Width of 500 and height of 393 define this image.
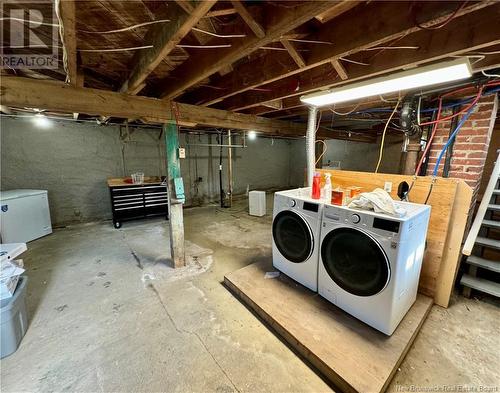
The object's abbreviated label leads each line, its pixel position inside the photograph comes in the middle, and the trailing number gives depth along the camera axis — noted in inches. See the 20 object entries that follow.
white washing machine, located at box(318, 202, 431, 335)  55.1
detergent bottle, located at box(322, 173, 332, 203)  79.1
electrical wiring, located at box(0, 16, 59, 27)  44.5
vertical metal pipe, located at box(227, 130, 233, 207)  225.1
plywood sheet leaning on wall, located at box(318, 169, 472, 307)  71.7
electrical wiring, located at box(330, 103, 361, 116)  104.3
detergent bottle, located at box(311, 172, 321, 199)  80.5
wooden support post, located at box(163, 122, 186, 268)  96.9
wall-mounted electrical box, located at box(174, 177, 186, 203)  99.7
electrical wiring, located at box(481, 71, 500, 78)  59.5
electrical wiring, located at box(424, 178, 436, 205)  74.9
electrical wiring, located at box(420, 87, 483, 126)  68.0
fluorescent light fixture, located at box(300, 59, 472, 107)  47.4
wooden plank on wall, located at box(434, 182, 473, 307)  71.2
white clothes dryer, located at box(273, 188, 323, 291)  73.1
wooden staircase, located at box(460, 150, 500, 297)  76.6
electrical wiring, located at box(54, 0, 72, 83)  33.0
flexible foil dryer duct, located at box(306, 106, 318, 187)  98.8
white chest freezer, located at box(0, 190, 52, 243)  121.9
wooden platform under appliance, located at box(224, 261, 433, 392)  50.2
